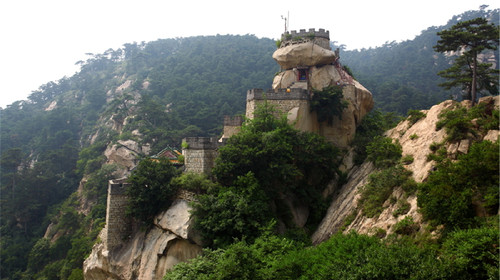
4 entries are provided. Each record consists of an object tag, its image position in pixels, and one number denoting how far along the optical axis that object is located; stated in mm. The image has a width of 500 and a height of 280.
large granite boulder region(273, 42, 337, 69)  25747
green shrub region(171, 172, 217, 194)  19562
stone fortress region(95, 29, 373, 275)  20891
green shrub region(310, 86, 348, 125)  23406
